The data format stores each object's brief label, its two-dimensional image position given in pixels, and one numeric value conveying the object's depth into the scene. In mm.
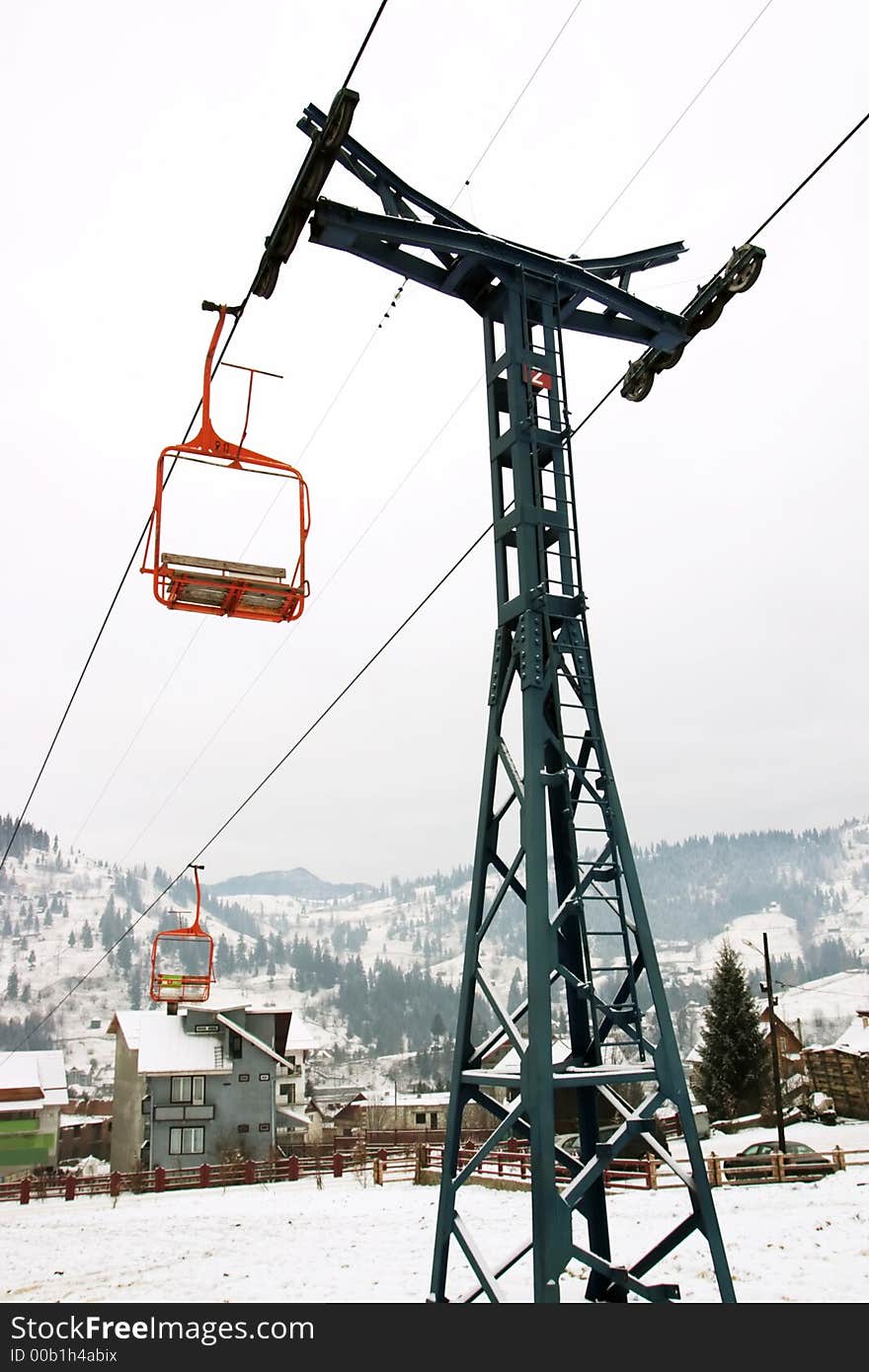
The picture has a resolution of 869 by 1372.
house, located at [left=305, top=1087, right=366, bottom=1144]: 61031
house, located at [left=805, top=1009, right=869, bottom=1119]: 50000
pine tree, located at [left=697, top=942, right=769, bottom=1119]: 45312
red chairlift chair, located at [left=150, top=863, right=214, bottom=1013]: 27328
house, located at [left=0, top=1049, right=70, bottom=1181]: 56038
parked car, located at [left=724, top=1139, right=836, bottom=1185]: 22312
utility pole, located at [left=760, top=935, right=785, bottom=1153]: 29508
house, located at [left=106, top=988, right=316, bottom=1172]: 40938
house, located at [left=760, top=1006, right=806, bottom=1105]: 55406
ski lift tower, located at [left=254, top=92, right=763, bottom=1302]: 8430
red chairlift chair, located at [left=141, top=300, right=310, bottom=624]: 10828
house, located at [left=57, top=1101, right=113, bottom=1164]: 66438
